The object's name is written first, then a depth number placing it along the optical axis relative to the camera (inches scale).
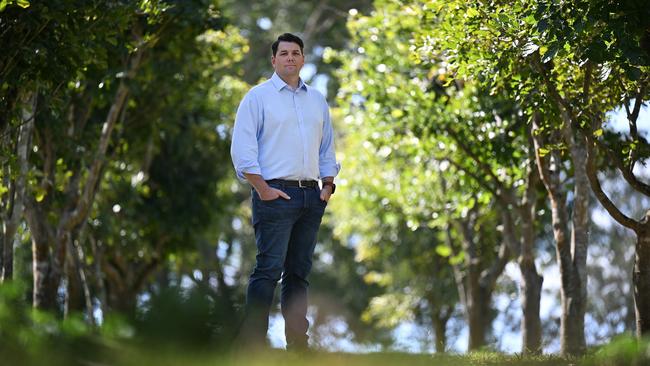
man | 547.5
